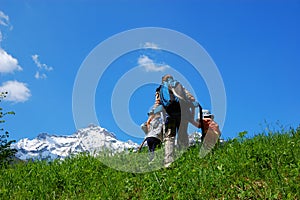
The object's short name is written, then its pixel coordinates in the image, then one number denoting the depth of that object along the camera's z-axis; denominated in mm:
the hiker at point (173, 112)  10352
